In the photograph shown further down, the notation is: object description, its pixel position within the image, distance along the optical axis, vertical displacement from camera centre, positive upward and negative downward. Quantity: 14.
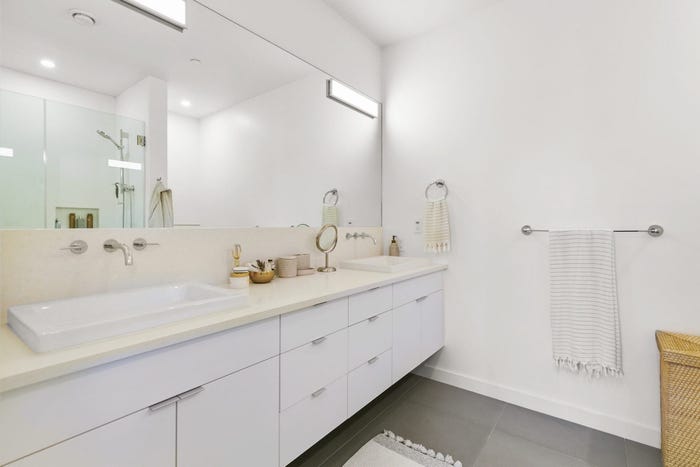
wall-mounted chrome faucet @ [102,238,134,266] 1.23 -0.03
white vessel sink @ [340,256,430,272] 2.03 -0.18
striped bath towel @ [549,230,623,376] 1.81 -0.38
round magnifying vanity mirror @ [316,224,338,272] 2.13 -0.01
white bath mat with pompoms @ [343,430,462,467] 1.58 -1.08
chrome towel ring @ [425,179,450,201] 2.42 +0.37
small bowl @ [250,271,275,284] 1.67 -0.19
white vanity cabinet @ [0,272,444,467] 0.74 -0.47
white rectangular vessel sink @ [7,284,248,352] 0.81 -0.22
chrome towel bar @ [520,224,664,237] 1.71 +0.02
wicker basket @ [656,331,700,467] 1.43 -0.75
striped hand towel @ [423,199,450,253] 2.34 +0.07
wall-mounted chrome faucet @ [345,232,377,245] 2.43 +0.01
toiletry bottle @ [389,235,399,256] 2.64 -0.09
